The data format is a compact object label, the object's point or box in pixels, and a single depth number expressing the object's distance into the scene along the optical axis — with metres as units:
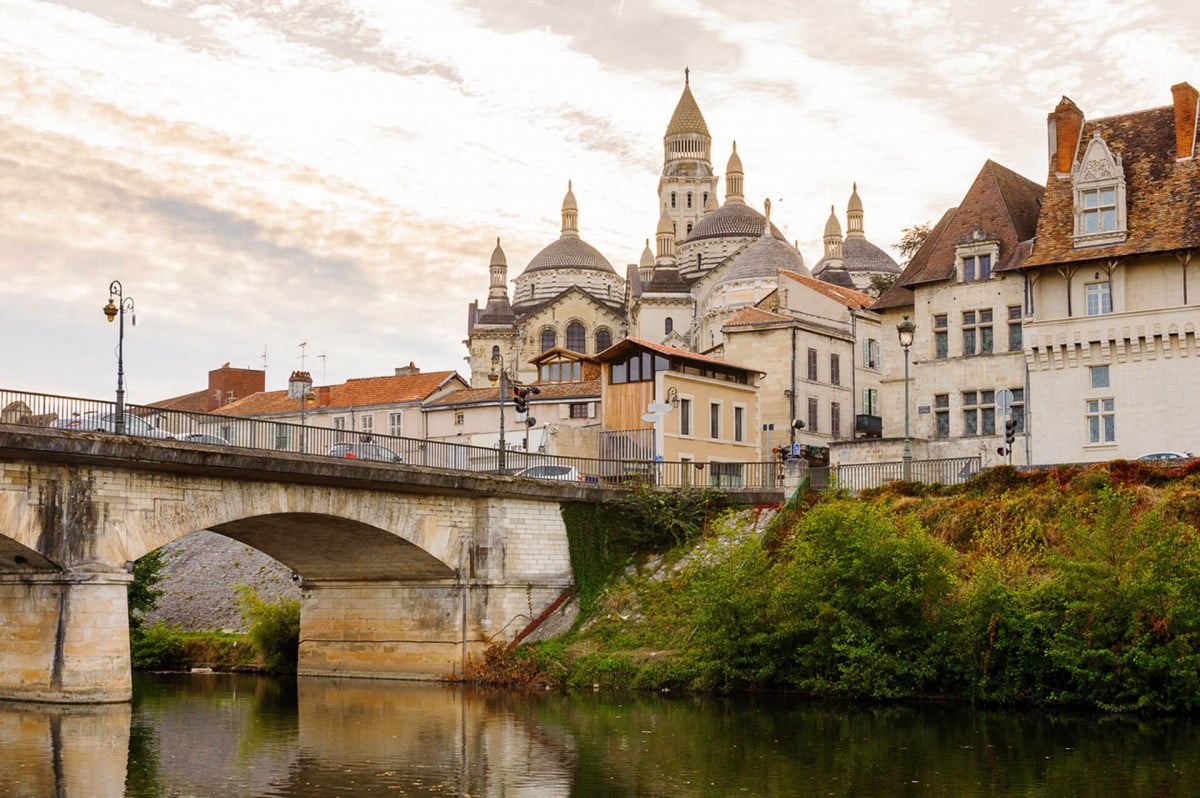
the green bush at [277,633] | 48.78
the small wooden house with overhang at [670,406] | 56.22
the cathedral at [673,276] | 98.19
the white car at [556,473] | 48.12
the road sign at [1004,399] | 49.12
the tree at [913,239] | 74.81
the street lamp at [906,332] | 40.22
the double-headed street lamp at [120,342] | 33.66
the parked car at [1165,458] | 39.38
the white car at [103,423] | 34.19
